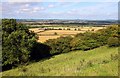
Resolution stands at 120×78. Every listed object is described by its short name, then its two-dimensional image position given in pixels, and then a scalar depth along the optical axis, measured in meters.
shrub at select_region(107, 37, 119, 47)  37.12
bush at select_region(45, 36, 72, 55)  45.84
